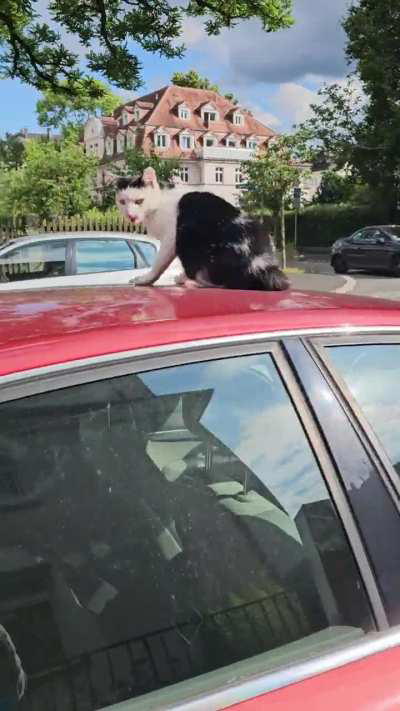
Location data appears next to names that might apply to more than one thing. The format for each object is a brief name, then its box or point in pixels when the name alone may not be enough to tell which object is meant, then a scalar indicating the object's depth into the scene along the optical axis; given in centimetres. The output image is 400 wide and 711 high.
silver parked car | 845
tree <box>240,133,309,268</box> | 2558
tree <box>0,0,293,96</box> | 1001
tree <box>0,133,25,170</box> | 5944
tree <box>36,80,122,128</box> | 1098
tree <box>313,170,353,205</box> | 3488
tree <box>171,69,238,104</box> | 7788
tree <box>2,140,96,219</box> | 3005
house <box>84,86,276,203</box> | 5912
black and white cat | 313
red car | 115
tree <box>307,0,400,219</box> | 3017
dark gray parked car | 1980
